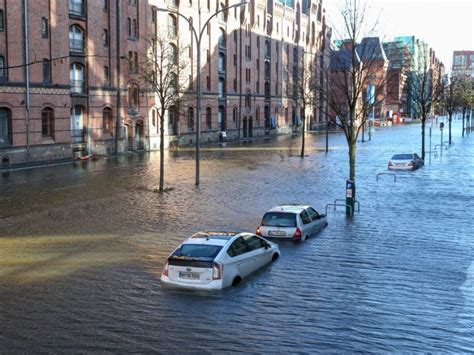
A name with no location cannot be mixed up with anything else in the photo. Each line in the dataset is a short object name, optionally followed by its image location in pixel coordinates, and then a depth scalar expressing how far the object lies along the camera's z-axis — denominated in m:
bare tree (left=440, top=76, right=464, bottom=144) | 73.90
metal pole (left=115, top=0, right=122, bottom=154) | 55.38
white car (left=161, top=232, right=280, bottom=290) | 13.77
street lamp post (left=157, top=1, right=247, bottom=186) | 32.47
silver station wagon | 19.41
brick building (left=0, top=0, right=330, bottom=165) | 44.06
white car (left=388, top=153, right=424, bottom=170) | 42.31
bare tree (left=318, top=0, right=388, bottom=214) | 27.44
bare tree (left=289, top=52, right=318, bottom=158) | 55.47
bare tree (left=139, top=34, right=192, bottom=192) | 31.52
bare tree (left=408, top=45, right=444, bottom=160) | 49.28
